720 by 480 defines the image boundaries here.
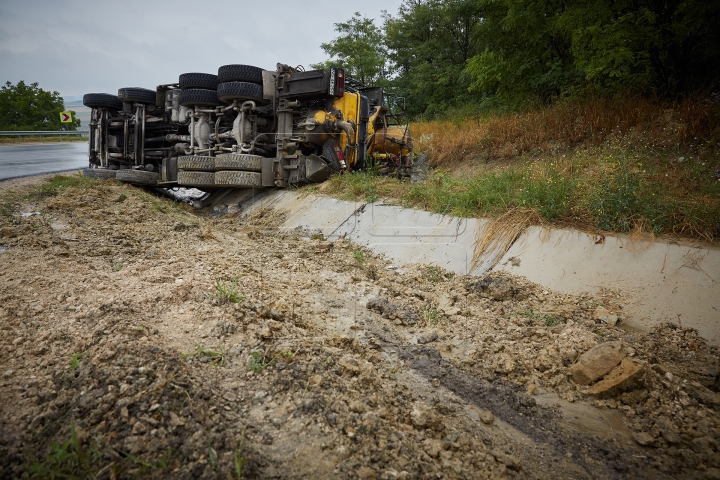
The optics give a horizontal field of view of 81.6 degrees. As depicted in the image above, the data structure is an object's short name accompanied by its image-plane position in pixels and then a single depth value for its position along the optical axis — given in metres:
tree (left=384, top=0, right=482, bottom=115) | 22.33
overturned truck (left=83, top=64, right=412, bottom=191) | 8.02
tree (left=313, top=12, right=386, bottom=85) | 26.20
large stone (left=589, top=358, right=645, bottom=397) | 2.67
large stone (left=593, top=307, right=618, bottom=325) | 3.47
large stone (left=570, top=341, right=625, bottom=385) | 2.81
